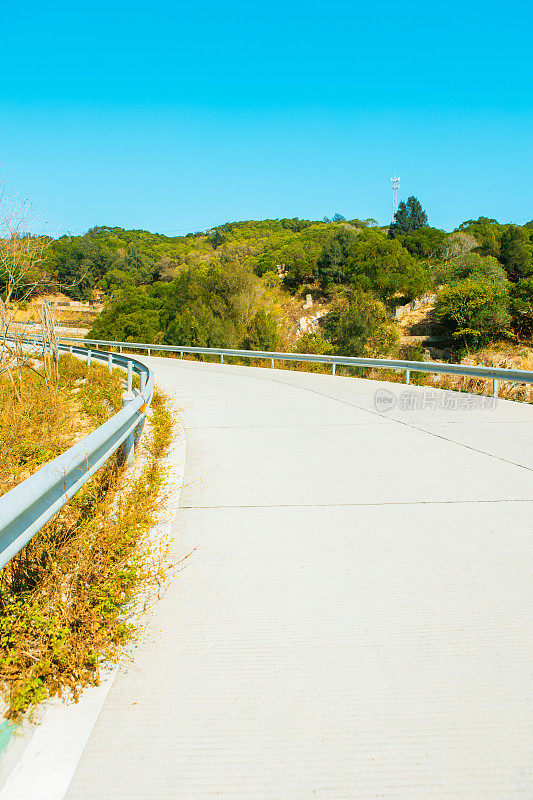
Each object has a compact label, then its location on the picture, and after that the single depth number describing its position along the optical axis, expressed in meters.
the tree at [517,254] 76.75
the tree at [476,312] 55.56
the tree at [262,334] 43.72
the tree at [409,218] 115.88
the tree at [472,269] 66.53
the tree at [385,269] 73.56
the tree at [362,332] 41.62
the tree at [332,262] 84.12
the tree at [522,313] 55.69
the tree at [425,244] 93.62
